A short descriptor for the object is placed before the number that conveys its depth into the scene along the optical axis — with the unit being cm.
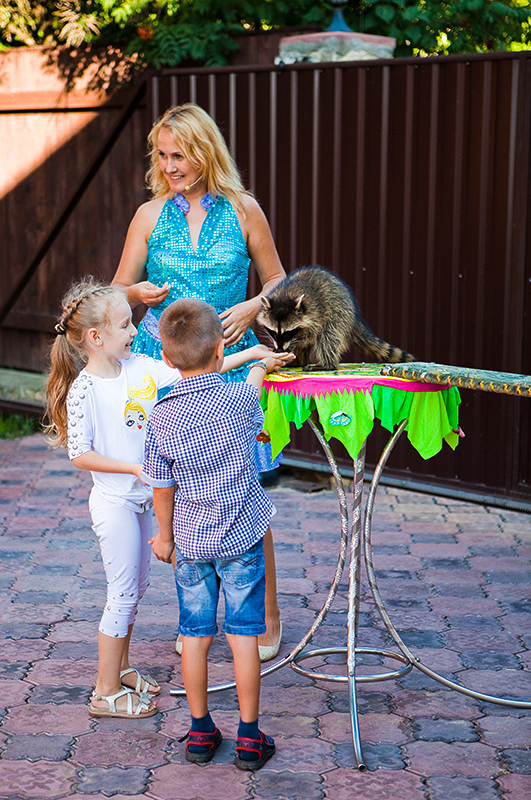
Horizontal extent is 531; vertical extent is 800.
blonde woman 340
